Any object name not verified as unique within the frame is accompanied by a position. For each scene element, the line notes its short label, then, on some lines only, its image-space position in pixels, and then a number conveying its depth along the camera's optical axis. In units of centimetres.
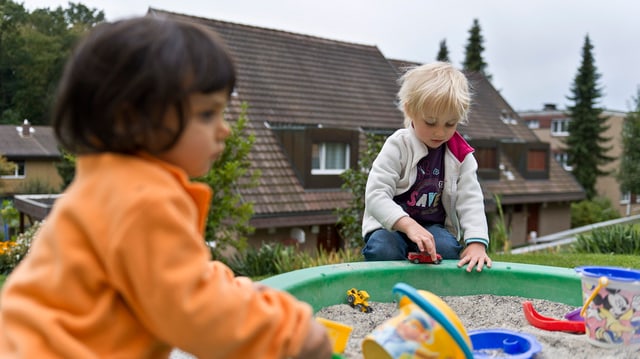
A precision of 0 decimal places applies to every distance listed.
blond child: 242
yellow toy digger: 233
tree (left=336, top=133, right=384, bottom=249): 749
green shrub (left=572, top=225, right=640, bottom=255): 644
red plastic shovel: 208
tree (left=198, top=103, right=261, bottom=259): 721
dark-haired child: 94
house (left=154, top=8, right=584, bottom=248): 1180
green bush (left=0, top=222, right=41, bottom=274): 818
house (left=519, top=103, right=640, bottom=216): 3056
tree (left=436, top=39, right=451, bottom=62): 3136
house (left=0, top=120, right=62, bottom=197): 2412
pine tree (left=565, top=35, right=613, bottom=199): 2834
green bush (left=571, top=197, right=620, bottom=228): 2264
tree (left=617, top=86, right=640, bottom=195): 2077
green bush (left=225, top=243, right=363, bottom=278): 649
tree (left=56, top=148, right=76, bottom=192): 2244
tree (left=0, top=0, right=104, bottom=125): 2544
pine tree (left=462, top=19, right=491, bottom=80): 3070
